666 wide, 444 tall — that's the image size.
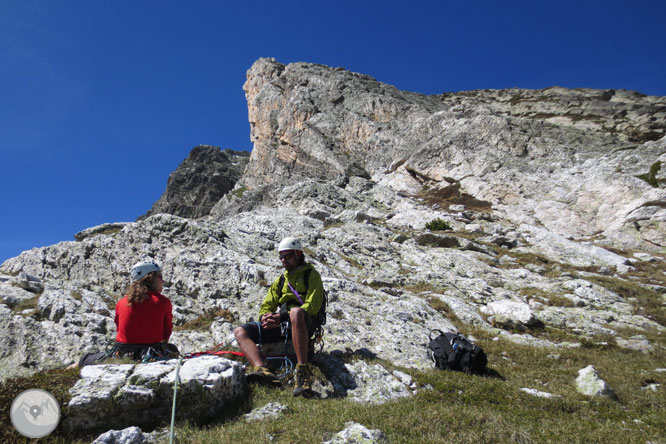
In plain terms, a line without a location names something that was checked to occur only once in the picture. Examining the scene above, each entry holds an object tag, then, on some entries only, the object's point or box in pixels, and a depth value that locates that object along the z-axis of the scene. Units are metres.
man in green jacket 7.07
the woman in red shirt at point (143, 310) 6.97
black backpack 8.67
